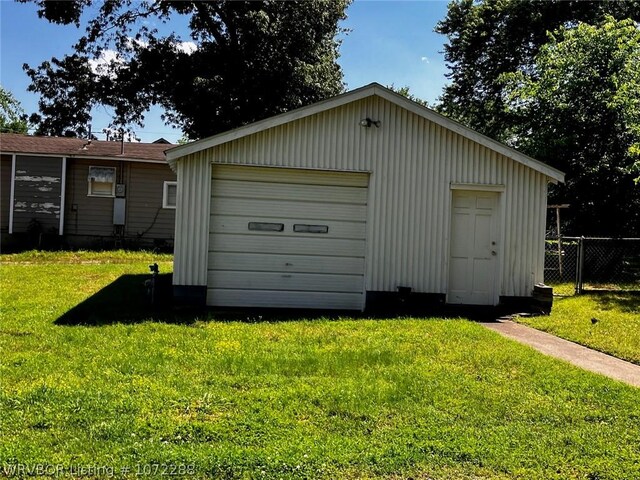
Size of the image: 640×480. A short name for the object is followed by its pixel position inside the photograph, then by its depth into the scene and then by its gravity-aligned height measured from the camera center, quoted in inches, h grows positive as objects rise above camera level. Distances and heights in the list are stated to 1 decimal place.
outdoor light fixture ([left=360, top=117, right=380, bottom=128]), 329.1 +82.3
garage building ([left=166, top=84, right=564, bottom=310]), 324.8 +24.9
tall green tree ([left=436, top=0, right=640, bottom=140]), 904.9 +411.8
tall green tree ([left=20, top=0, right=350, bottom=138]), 792.9 +289.1
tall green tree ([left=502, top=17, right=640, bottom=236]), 601.6 +156.6
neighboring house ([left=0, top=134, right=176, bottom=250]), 627.5 +48.0
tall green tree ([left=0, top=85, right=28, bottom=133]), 1124.4 +310.8
